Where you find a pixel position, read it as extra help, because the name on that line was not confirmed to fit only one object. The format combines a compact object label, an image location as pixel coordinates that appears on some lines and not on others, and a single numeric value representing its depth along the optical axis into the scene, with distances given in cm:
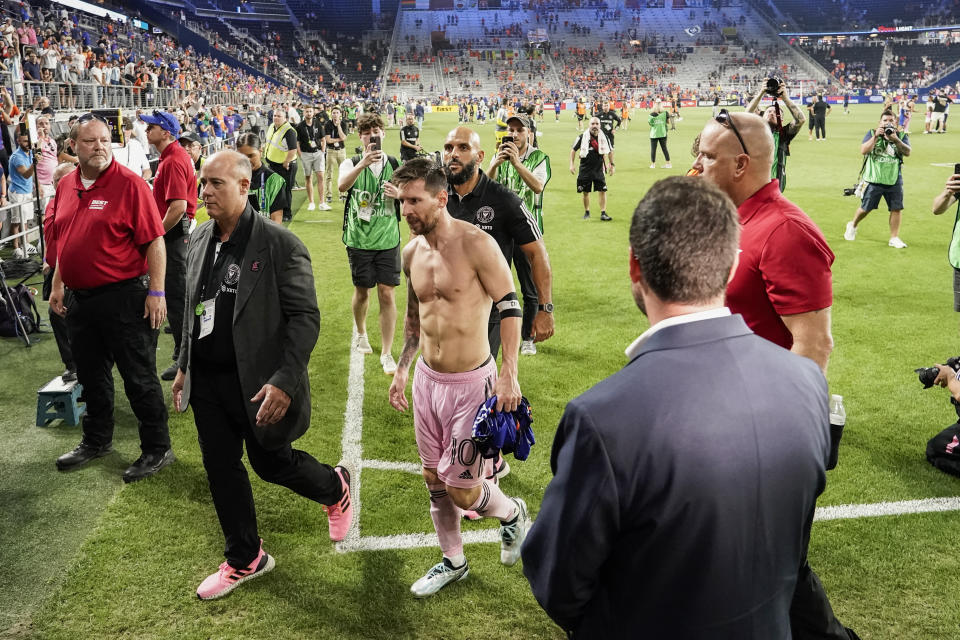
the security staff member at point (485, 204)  515
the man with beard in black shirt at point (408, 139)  1033
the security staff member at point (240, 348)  381
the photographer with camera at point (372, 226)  749
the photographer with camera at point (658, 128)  2262
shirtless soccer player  386
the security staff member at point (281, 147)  1122
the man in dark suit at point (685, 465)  158
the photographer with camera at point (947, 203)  571
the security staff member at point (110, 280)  519
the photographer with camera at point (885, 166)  1154
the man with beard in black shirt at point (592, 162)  1452
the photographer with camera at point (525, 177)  726
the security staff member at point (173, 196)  698
